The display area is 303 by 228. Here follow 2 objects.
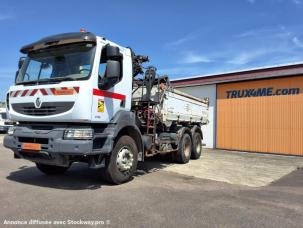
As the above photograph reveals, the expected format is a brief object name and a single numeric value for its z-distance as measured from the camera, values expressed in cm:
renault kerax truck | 469
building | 1097
